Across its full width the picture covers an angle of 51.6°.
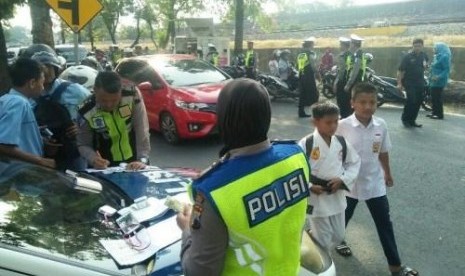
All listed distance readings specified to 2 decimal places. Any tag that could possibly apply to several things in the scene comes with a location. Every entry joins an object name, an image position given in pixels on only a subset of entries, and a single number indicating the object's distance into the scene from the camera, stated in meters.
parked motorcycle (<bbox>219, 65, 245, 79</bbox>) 14.77
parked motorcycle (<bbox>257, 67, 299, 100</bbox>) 12.71
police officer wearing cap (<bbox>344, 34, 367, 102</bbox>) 8.63
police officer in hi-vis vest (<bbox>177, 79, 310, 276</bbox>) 1.50
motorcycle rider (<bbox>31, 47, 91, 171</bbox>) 3.61
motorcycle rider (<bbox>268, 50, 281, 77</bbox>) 14.56
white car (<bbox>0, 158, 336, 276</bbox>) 1.65
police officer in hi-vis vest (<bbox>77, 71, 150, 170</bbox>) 3.39
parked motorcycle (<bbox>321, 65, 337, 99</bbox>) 13.00
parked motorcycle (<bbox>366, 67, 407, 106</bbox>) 11.15
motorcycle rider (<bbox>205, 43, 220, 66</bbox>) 16.64
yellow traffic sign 6.04
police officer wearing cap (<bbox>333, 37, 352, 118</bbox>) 8.95
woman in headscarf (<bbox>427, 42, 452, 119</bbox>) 9.54
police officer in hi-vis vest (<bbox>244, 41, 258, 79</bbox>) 14.49
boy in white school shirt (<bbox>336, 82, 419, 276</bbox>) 3.49
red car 7.62
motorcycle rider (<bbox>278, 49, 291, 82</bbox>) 13.84
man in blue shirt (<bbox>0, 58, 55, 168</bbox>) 3.04
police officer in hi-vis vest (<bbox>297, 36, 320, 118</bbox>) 9.88
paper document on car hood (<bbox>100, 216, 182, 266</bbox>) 1.94
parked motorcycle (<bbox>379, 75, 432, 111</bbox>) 10.76
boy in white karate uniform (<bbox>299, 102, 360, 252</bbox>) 3.20
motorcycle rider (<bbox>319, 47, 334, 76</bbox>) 16.38
